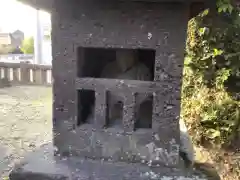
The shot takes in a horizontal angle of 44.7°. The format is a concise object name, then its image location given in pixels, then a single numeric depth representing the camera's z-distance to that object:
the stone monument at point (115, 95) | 1.10
